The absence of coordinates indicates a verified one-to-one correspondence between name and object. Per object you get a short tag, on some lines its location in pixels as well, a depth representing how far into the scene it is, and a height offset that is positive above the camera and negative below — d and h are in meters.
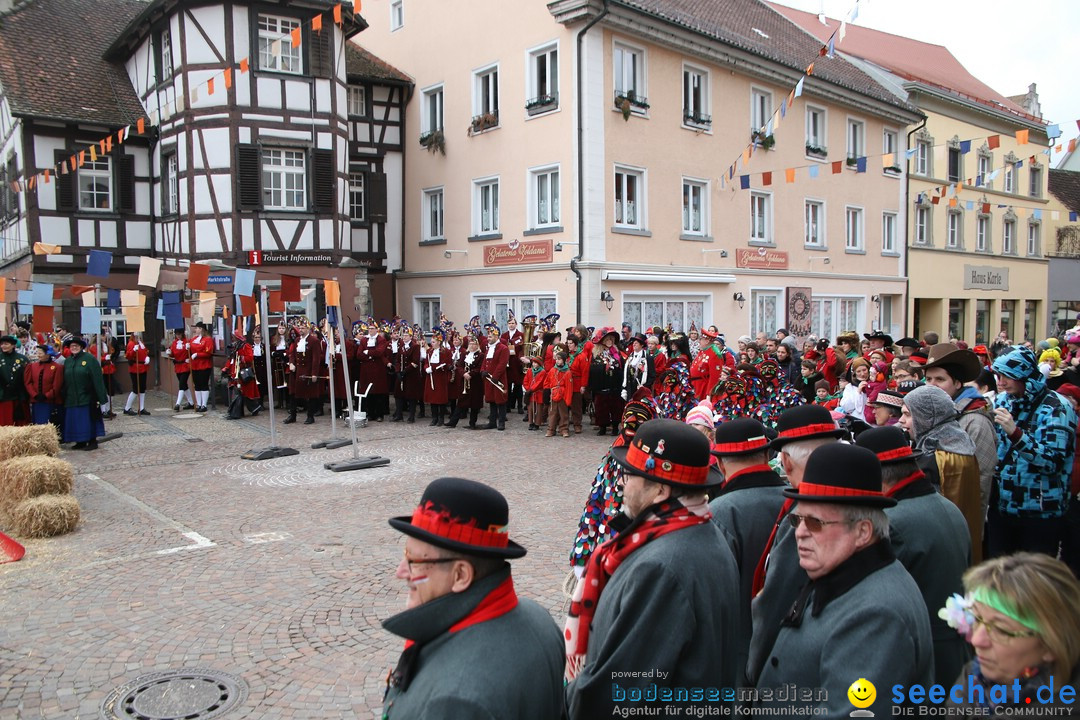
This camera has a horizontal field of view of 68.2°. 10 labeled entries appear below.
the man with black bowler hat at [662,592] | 2.59 -0.92
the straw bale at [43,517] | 7.96 -1.96
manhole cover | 4.51 -2.21
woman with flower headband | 2.01 -0.81
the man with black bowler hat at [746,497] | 3.56 -0.83
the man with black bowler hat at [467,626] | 2.00 -0.82
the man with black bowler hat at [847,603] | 2.42 -0.91
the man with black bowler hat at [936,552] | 3.20 -0.95
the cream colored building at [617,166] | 19.12 +4.10
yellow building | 30.42 +4.45
